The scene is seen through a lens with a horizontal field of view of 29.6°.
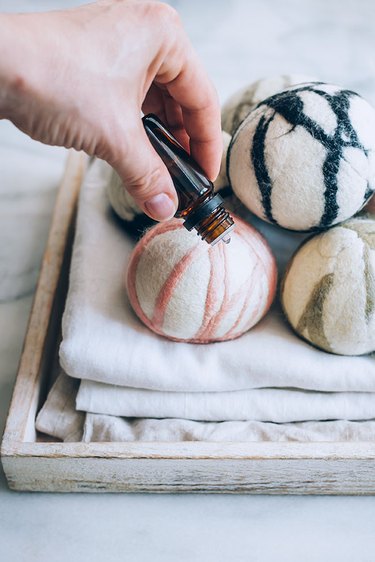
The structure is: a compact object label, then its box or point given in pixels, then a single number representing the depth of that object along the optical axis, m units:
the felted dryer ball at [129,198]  0.59
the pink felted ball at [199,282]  0.52
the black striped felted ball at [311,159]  0.51
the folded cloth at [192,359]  0.54
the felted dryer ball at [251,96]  0.65
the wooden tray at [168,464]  0.50
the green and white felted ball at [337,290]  0.52
